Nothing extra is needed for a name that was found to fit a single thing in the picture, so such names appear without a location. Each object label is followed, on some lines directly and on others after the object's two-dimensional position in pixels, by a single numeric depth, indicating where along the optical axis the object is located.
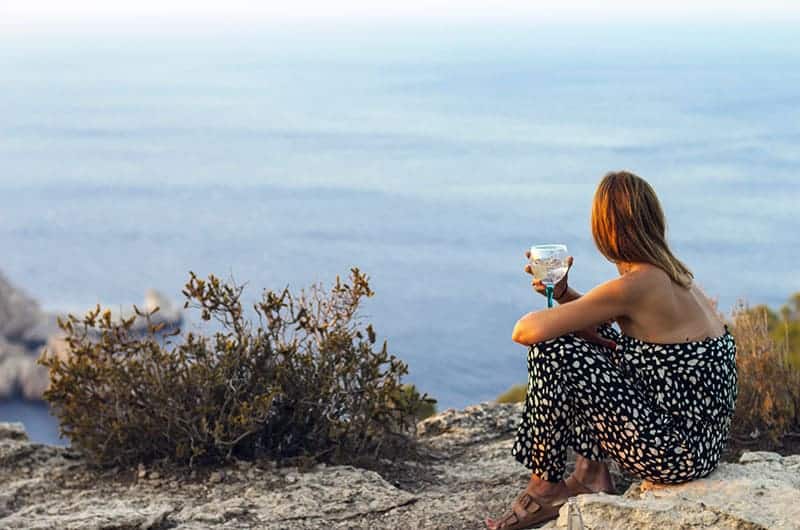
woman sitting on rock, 3.63
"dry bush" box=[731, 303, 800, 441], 5.17
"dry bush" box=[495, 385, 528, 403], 14.35
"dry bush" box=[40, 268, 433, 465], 5.01
